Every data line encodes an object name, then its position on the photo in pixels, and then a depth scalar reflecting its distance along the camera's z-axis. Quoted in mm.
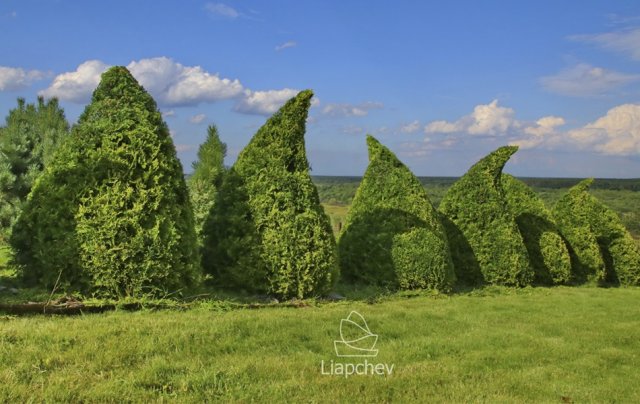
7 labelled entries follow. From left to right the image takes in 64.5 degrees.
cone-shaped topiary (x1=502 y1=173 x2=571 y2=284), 14422
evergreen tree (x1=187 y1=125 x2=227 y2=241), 14109
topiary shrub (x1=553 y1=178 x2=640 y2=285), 15742
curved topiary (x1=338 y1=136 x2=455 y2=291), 11023
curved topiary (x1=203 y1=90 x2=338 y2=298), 8859
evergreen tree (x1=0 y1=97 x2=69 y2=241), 15352
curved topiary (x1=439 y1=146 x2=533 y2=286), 12867
